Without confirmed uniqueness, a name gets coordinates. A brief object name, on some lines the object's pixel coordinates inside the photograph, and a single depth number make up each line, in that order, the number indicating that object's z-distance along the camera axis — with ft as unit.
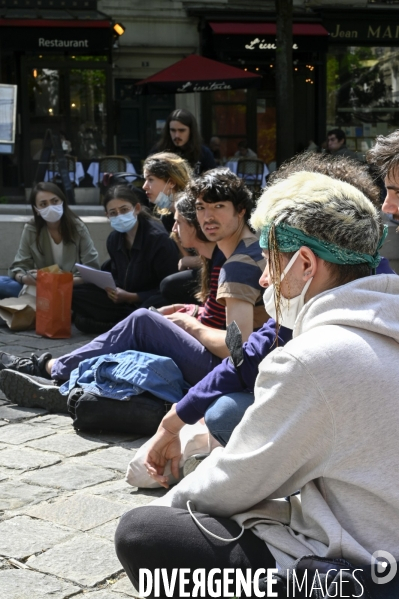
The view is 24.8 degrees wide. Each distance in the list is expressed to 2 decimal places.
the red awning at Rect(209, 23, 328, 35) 55.57
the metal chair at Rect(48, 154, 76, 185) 33.95
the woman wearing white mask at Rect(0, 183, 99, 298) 24.13
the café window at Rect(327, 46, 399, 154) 59.41
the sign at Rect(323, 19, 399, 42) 58.80
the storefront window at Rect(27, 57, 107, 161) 54.80
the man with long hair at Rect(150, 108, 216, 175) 25.39
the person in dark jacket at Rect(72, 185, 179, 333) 22.20
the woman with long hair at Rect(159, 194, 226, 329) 14.96
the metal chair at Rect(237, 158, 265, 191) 46.42
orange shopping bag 22.41
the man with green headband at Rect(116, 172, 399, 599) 6.57
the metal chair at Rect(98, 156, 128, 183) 46.24
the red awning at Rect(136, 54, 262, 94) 45.27
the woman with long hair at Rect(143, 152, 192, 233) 21.97
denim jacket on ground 14.38
